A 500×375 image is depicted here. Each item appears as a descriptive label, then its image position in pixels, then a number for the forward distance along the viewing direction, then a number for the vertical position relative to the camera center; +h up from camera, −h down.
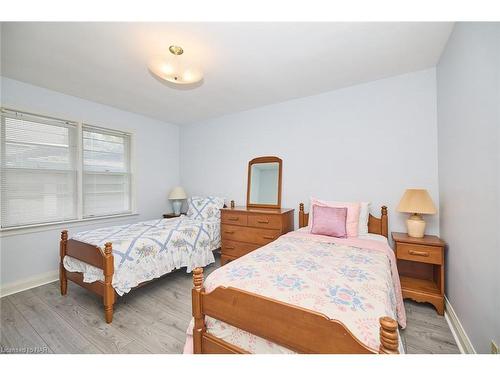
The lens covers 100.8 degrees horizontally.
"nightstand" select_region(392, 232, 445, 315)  1.85 -0.83
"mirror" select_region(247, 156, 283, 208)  3.11 +0.09
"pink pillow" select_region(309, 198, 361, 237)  2.23 -0.32
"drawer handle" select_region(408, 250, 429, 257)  1.89 -0.61
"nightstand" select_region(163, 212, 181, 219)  3.79 -0.51
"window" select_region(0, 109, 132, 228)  2.38 +0.24
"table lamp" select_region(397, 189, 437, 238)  1.94 -0.19
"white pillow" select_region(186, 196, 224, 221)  3.35 -0.33
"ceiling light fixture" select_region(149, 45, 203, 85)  1.74 +1.04
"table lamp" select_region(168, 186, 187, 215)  3.87 -0.17
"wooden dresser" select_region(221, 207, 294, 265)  2.65 -0.54
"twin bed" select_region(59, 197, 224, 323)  1.86 -0.69
